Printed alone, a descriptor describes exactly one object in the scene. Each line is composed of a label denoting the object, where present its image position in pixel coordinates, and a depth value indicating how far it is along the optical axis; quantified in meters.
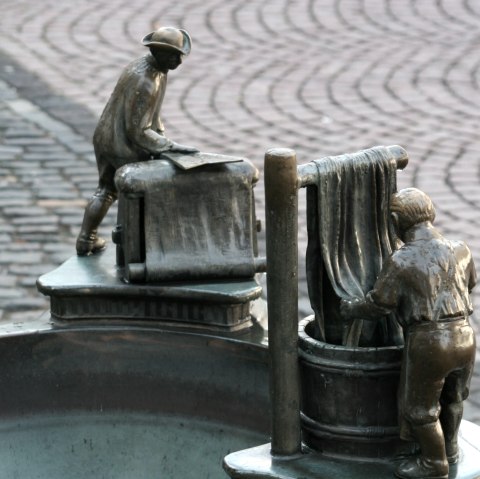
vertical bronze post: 8.27
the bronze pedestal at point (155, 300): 10.71
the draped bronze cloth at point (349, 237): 8.53
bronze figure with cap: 10.71
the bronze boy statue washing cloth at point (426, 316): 8.05
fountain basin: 10.65
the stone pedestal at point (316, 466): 8.35
